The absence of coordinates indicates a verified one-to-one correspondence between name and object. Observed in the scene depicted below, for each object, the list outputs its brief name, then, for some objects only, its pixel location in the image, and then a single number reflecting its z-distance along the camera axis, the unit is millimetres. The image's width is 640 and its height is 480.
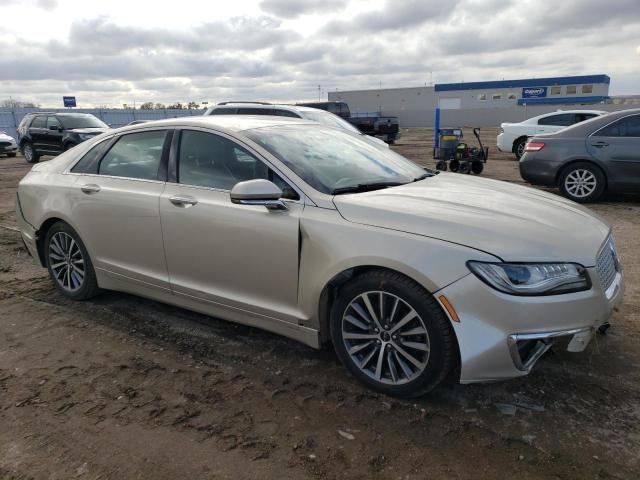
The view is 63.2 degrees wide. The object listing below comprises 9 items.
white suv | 11245
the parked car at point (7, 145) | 21016
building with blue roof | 50875
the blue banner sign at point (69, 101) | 38875
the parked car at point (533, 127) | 14917
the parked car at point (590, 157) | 8188
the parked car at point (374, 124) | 25656
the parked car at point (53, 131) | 16734
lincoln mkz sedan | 2666
